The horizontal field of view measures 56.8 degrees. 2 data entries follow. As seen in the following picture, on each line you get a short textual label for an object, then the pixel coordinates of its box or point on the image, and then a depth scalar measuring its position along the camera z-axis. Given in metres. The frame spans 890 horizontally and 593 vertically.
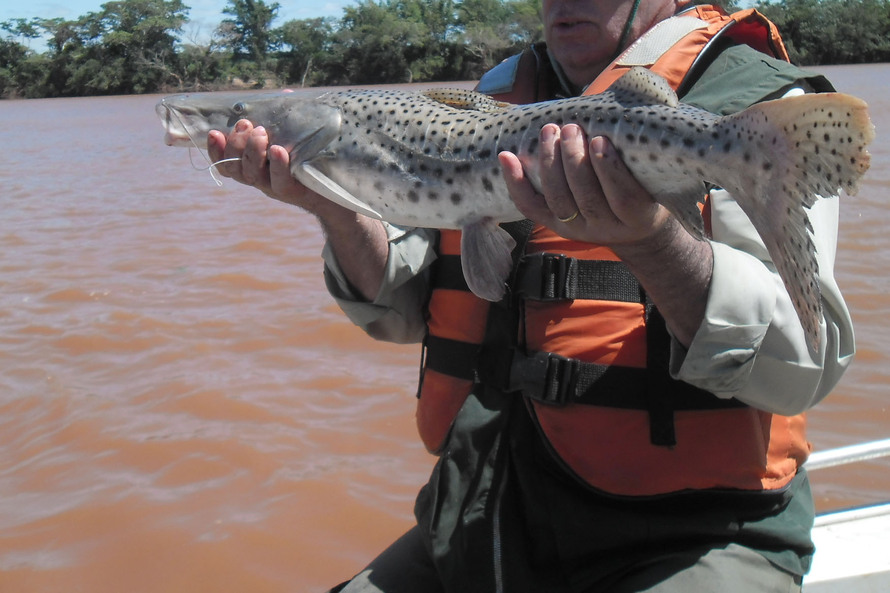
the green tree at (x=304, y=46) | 65.69
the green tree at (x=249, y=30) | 73.19
